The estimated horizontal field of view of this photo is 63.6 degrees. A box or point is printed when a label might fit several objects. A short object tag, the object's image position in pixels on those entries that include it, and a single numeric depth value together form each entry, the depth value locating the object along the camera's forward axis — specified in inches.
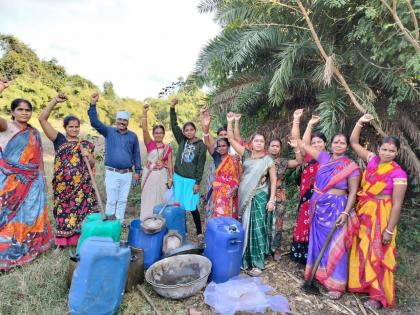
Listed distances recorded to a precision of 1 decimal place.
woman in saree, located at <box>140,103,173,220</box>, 186.4
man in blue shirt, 174.6
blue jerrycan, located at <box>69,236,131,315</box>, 103.4
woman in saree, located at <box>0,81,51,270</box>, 138.2
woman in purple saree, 132.6
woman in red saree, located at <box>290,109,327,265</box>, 152.4
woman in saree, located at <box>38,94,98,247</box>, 155.6
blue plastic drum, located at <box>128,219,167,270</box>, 137.7
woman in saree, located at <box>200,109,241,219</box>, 155.8
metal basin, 122.6
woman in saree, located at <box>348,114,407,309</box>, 125.0
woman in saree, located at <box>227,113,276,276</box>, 149.9
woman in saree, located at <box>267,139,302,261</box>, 158.4
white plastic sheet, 119.0
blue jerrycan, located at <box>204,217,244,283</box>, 133.5
